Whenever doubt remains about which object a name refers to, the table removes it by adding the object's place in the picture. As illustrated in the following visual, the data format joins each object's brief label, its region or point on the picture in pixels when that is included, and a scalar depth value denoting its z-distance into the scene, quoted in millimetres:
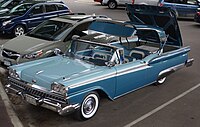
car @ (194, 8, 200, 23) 15562
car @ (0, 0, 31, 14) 13648
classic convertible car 4863
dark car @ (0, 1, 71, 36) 11531
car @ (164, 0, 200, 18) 17406
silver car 7534
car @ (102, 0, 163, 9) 19397
